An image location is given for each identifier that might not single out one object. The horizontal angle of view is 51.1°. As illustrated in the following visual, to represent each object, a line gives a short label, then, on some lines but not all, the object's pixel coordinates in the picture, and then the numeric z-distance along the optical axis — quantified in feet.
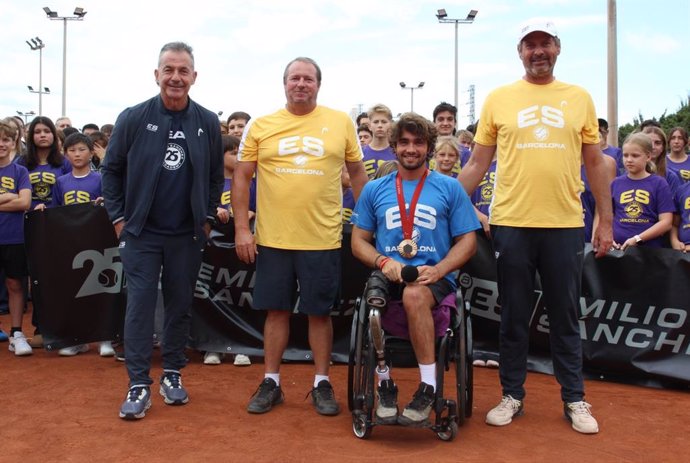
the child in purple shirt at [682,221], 18.89
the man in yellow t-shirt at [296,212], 14.80
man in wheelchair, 13.01
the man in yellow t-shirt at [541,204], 13.82
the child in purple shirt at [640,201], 19.17
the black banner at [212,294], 19.17
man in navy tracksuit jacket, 14.61
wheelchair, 12.87
